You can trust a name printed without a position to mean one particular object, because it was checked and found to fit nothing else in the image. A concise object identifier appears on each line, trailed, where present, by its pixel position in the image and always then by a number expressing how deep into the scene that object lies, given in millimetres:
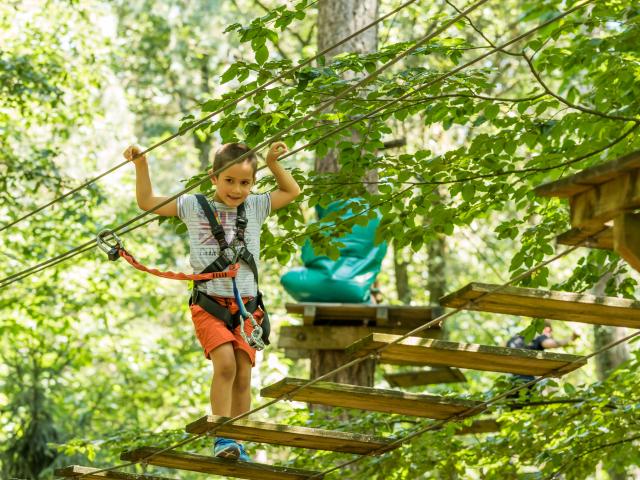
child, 9703
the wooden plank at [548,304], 8328
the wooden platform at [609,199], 7082
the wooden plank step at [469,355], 8883
